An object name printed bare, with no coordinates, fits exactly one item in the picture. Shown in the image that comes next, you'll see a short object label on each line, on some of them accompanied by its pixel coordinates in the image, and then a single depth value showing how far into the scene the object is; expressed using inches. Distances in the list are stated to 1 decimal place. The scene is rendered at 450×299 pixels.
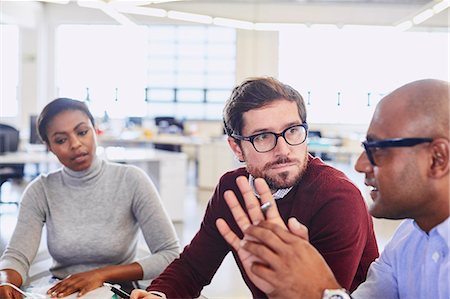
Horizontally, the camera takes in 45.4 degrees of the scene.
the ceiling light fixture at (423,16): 302.3
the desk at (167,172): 235.5
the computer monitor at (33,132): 262.9
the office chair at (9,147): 257.0
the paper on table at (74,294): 60.6
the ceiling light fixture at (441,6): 263.7
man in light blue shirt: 35.7
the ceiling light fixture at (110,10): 265.4
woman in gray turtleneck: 78.7
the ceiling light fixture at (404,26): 341.0
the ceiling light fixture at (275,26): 374.0
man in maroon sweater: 51.9
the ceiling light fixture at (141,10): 281.4
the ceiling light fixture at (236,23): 388.6
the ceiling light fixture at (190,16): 325.6
